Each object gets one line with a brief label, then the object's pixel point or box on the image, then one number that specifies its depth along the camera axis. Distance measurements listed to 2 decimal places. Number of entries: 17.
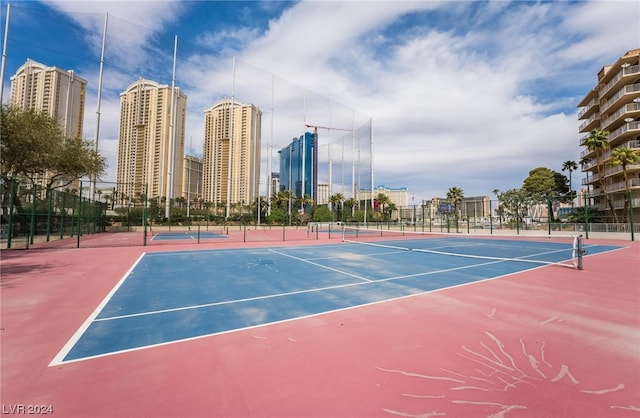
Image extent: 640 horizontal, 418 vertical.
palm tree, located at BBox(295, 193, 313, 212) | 70.03
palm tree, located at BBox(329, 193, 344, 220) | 79.21
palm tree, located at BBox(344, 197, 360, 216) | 70.44
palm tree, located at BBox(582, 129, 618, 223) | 37.91
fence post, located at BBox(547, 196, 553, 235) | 27.52
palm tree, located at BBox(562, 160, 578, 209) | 57.35
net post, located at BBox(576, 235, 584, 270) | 9.53
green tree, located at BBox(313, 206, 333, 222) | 65.06
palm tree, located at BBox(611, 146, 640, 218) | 33.00
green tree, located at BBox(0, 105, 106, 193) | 20.03
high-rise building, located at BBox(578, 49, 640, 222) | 36.72
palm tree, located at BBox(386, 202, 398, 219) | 80.06
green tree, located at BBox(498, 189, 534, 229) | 42.67
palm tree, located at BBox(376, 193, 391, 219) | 82.76
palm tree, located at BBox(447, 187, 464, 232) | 57.97
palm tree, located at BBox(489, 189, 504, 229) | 46.87
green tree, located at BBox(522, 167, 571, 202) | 55.62
